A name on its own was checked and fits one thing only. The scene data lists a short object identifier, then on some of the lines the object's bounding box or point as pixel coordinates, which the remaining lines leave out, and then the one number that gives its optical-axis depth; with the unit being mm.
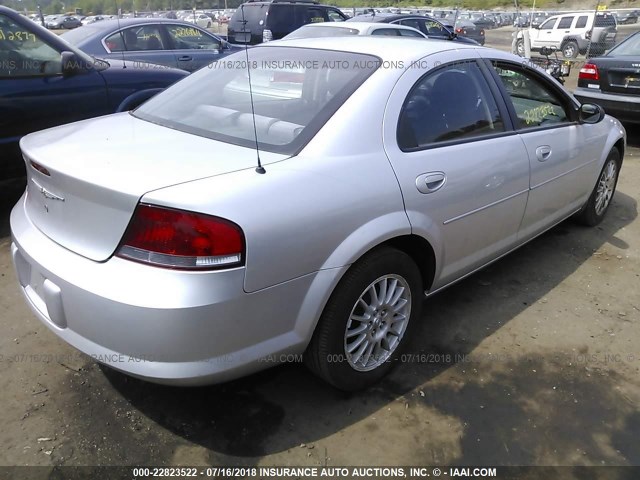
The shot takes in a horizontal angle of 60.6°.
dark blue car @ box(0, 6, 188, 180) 4414
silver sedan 1963
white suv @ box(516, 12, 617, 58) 17984
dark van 11797
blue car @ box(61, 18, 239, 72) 7441
